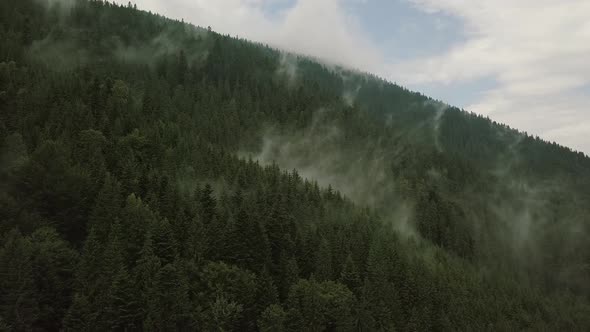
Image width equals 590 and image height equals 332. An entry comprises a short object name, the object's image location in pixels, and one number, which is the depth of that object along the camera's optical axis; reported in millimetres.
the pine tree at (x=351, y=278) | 100375
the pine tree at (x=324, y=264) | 98688
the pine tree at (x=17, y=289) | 61812
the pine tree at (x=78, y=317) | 63750
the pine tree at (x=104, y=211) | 81938
